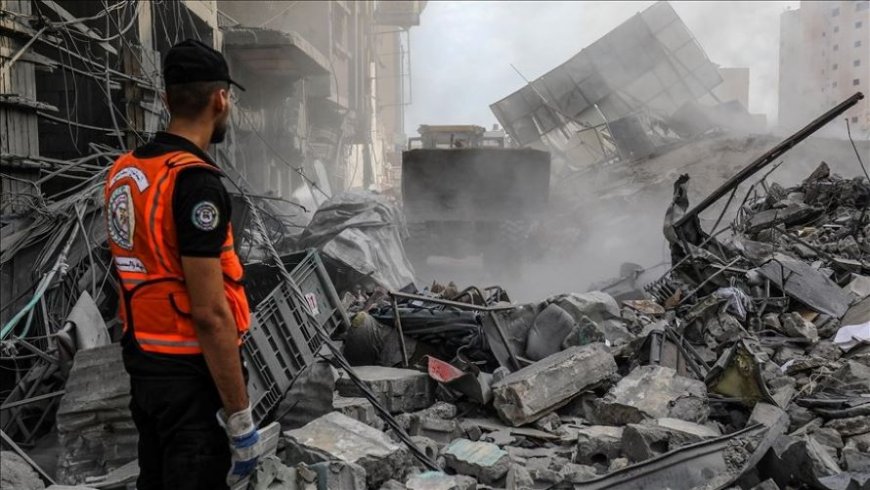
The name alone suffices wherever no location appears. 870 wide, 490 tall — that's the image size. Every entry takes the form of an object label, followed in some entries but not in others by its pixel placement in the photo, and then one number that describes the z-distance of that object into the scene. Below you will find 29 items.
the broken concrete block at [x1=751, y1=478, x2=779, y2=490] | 2.91
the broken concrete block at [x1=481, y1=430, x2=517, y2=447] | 3.92
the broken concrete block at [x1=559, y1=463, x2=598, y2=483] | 3.30
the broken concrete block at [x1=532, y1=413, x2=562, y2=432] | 4.09
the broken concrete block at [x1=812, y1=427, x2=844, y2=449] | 3.38
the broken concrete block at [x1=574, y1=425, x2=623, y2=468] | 3.58
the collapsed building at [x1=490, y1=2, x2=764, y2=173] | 19.55
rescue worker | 1.73
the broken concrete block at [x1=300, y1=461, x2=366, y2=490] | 2.84
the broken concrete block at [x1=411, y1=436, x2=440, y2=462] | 3.58
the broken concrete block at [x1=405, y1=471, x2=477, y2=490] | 3.08
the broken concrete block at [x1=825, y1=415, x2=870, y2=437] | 3.47
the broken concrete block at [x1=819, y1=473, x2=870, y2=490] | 2.83
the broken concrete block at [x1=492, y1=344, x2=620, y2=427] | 4.10
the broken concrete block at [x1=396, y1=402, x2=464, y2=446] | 3.90
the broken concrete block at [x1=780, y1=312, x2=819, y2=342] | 5.16
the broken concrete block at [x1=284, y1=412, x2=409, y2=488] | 3.08
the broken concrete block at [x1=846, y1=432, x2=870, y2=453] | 3.35
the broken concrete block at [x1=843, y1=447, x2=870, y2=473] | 3.11
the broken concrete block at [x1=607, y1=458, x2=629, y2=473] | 3.40
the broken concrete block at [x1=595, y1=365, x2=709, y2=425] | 4.00
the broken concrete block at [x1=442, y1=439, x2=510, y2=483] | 3.37
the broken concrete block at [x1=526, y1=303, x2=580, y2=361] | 5.04
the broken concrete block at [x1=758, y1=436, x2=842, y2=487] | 2.98
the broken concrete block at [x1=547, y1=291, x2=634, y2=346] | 4.97
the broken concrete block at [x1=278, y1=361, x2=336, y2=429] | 3.81
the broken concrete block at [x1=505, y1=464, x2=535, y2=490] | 3.34
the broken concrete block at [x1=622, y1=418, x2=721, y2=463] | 3.43
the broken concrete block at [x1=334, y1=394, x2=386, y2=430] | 3.74
